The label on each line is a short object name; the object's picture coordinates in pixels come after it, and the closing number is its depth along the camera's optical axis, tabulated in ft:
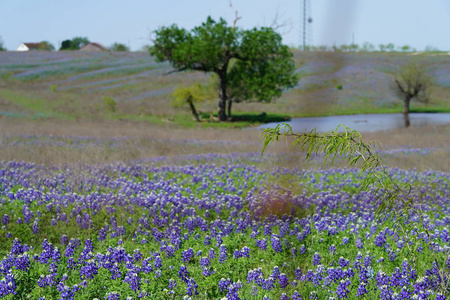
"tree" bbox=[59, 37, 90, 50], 437.58
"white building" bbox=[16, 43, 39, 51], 475.72
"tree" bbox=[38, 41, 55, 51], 458.50
